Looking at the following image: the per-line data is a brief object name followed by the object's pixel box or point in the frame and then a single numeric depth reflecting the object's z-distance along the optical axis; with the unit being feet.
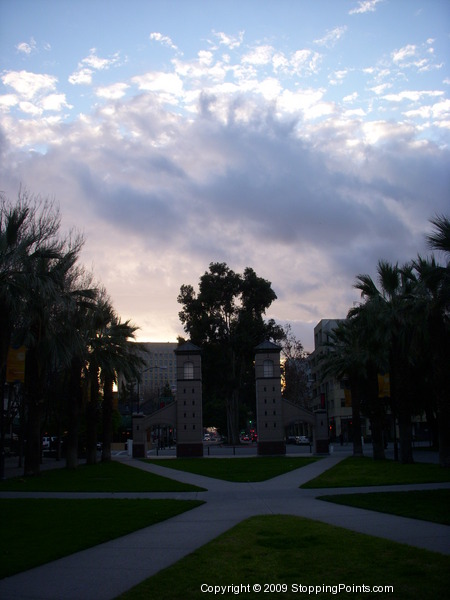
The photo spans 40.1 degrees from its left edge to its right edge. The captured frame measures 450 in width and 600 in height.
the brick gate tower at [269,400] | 152.15
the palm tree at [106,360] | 125.29
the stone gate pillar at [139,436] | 156.56
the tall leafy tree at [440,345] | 81.25
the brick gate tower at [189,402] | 152.46
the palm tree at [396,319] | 98.37
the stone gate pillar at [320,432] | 152.56
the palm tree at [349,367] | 132.36
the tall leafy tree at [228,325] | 201.26
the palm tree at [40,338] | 84.84
